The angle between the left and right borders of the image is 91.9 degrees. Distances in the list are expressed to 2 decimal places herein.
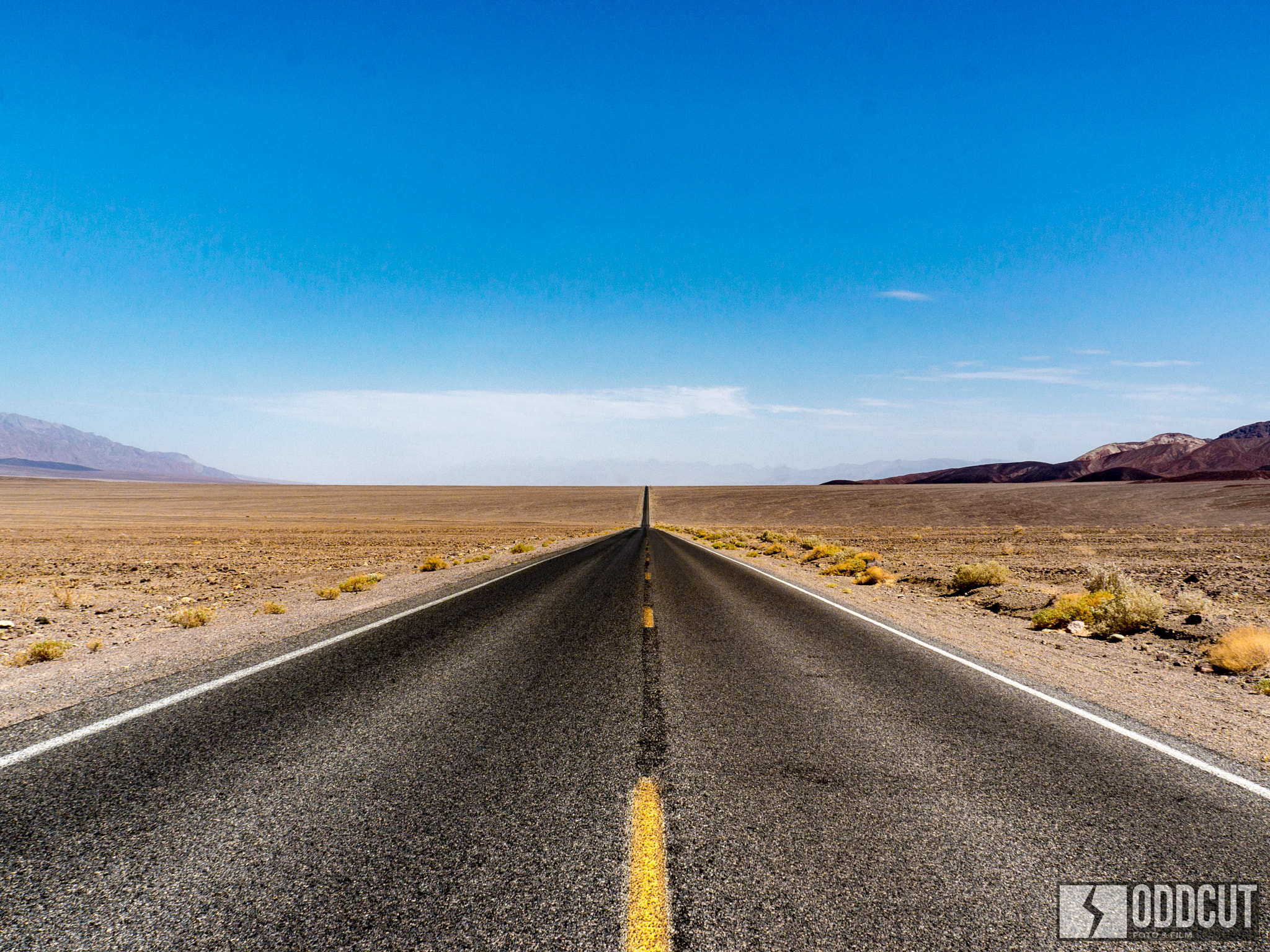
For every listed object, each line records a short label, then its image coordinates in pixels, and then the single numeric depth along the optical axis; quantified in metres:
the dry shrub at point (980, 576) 15.84
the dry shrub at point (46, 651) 7.43
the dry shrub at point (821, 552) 24.98
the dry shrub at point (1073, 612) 11.11
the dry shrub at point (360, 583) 14.62
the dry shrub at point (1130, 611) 10.23
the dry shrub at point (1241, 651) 7.62
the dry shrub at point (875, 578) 17.52
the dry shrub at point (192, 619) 9.95
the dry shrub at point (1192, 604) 10.77
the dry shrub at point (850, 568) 20.05
